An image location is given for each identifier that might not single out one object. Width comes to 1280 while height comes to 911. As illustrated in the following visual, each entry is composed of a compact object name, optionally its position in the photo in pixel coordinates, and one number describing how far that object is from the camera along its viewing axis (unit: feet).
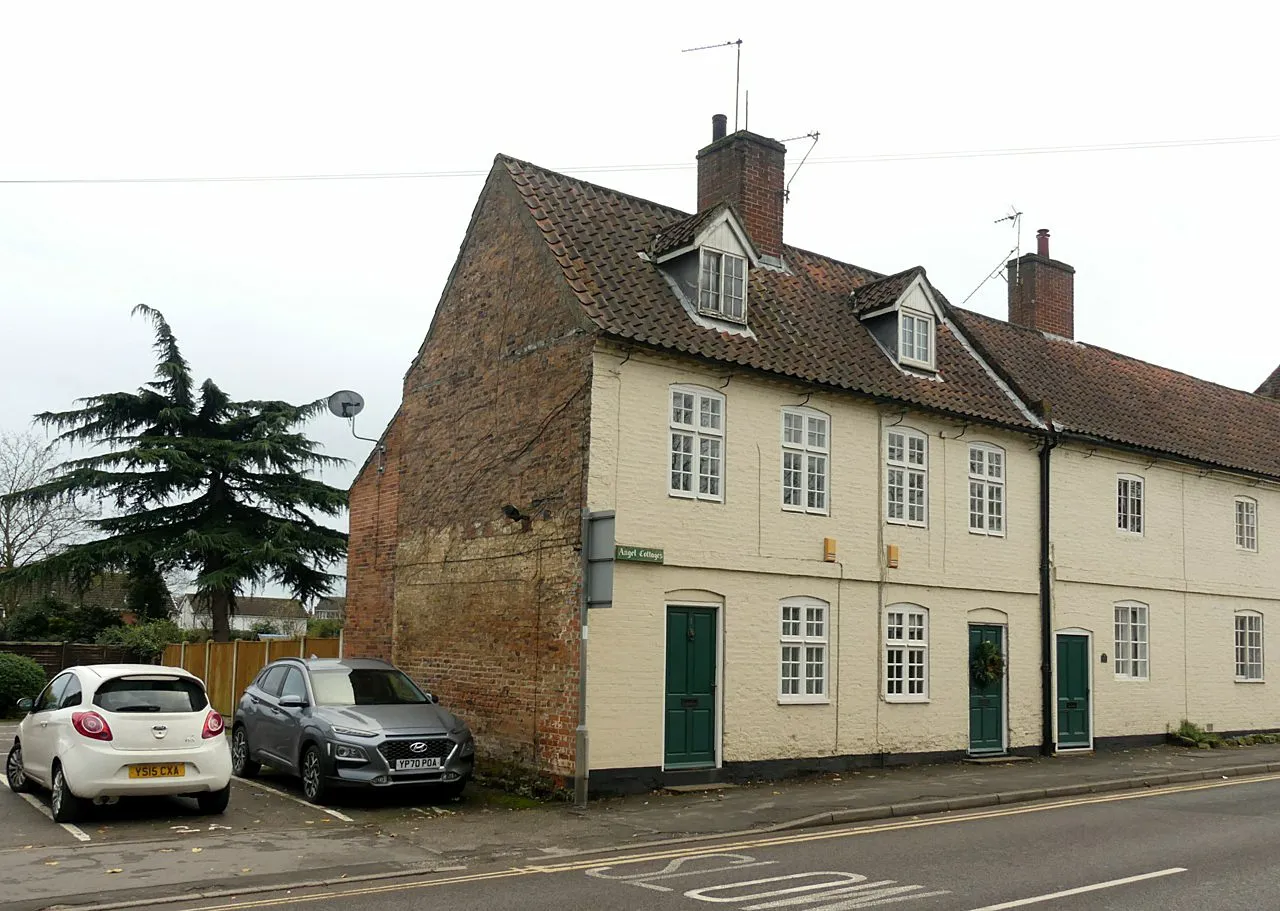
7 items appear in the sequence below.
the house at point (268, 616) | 244.61
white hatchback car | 40.70
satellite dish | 72.59
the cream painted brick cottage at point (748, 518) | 52.44
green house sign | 51.13
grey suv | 45.78
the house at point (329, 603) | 126.20
